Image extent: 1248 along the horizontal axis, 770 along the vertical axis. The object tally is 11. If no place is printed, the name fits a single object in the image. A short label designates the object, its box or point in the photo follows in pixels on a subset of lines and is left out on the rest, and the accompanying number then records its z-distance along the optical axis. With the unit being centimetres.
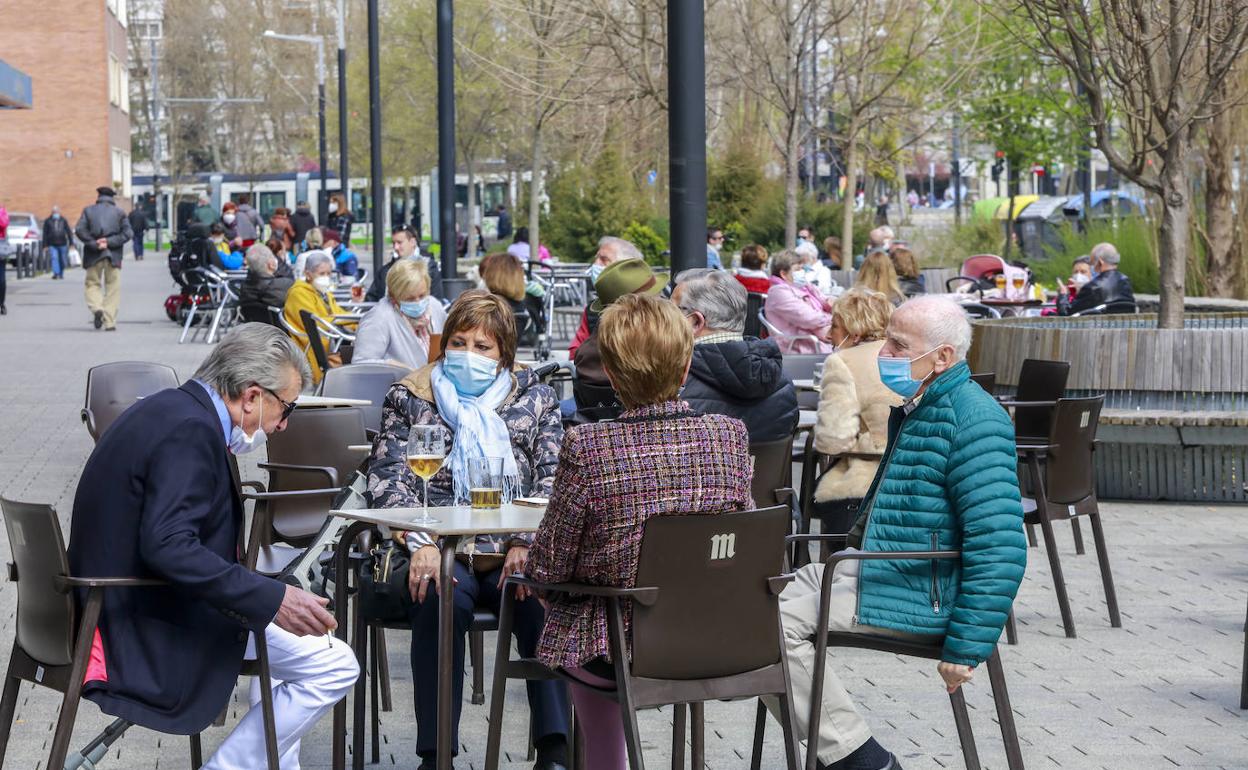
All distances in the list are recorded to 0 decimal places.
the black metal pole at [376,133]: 2506
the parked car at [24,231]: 4747
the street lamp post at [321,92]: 4569
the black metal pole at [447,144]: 1961
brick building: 6906
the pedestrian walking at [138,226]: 5575
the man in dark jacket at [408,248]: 1628
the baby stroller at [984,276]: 2008
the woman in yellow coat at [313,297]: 1507
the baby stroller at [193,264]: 2497
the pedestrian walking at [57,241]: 4584
